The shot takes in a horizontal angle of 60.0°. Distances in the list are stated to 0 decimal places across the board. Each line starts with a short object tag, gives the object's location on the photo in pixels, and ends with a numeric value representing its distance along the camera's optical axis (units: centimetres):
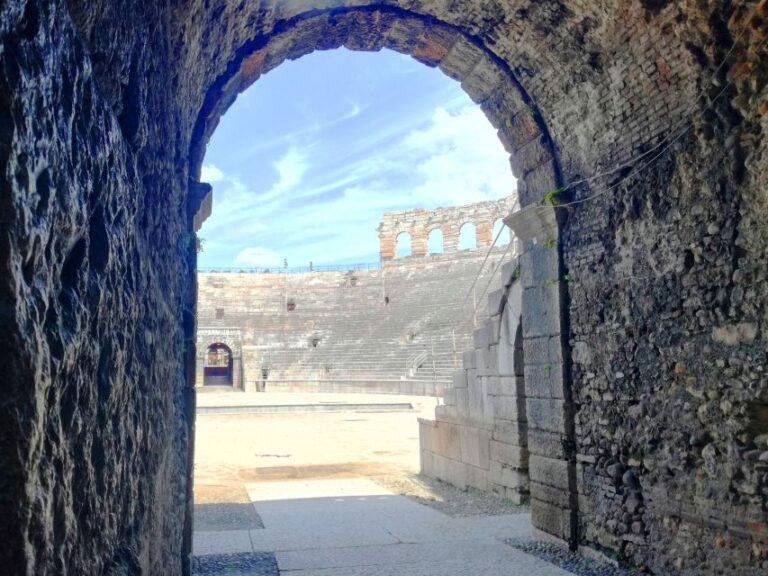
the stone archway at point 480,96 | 527
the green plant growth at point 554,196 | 555
